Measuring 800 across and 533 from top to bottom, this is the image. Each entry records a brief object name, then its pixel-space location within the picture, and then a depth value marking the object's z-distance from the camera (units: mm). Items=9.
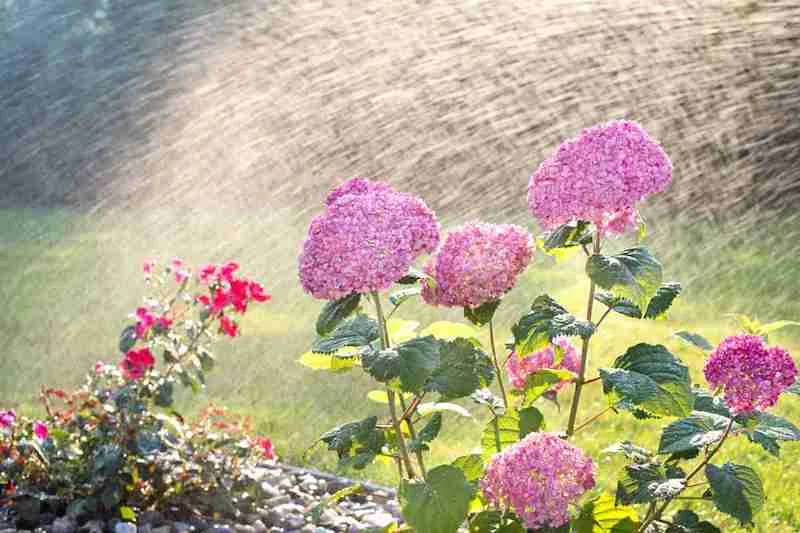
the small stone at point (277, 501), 4090
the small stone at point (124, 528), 3640
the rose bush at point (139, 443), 3781
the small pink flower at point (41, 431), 3855
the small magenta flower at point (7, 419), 3889
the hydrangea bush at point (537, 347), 2047
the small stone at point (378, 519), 3924
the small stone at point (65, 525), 3699
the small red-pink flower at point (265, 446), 4059
